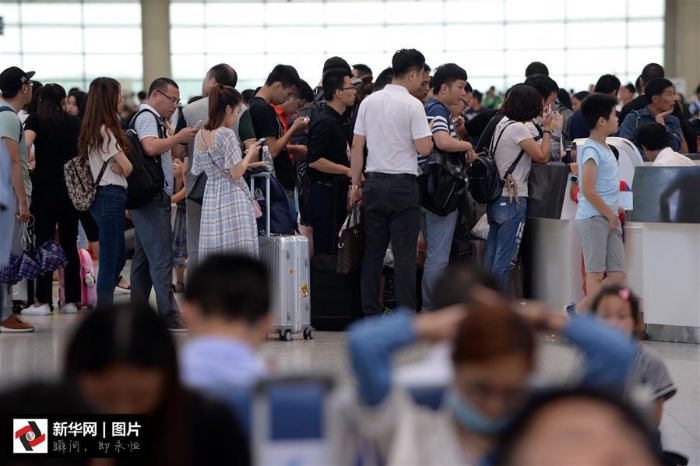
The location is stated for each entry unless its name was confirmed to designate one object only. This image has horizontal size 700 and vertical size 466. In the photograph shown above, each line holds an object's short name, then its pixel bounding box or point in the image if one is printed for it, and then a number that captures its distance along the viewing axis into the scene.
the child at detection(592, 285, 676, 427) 7.29
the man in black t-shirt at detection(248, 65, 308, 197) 15.76
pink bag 17.89
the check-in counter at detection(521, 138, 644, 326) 15.20
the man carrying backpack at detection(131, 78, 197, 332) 15.05
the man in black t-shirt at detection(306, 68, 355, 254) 15.58
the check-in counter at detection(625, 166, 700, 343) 14.06
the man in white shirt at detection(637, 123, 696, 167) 14.95
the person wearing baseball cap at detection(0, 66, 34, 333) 15.00
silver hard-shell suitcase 14.55
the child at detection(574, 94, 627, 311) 13.42
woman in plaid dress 14.23
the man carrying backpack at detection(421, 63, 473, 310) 14.91
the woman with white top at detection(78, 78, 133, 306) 14.73
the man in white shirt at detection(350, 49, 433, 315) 14.31
